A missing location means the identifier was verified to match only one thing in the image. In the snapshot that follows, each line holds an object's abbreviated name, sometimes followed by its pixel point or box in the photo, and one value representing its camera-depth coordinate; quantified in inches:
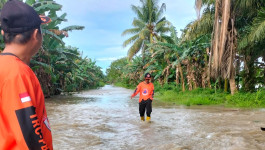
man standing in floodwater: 331.6
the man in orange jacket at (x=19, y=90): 48.2
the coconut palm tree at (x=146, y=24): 1184.8
